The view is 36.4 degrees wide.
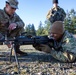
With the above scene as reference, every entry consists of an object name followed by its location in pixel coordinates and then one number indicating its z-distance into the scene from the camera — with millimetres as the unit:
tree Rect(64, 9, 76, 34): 26580
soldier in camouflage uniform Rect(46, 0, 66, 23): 4432
